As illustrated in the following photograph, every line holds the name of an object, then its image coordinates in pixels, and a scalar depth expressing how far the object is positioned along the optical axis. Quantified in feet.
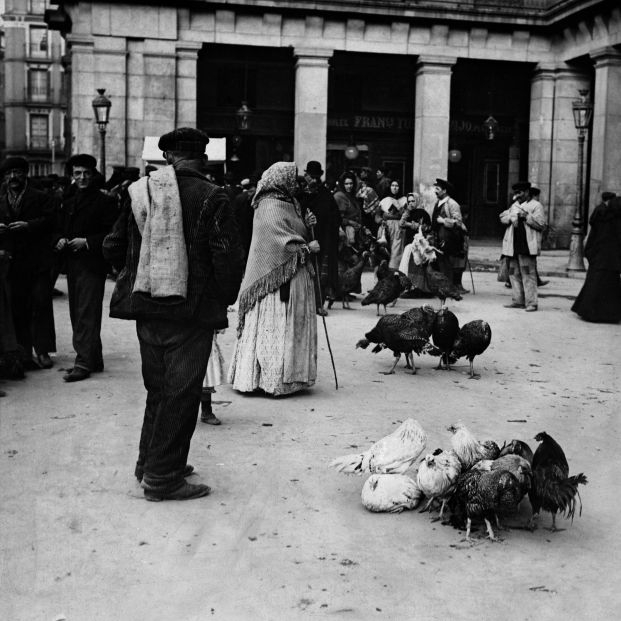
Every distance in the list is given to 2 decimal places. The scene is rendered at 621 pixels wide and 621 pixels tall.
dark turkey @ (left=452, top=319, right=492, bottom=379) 31.27
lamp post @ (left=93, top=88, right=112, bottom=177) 75.11
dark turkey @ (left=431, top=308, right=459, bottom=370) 31.37
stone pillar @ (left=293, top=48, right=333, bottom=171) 85.87
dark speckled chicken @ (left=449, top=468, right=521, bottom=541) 16.53
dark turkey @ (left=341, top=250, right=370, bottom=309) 49.22
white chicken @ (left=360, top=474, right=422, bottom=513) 17.93
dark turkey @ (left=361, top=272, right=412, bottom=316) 44.24
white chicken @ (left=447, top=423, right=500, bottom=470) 18.28
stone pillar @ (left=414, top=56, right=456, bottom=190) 88.43
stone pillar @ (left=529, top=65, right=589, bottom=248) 91.86
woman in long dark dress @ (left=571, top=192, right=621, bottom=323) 45.06
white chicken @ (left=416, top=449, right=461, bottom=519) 17.75
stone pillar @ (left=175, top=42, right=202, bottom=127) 83.66
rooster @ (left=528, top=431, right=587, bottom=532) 16.67
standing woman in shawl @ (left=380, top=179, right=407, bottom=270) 58.13
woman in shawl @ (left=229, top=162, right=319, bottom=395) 27.25
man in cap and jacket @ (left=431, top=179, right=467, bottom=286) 52.42
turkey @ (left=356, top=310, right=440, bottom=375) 30.68
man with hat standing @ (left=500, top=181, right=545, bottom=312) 47.70
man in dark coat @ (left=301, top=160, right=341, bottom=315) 46.03
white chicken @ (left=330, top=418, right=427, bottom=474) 18.48
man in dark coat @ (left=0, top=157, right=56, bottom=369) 30.96
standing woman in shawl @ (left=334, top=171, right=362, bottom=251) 55.01
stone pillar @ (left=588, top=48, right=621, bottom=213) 82.69
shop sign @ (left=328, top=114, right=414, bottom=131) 96.22
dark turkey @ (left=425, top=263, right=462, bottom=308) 46.75
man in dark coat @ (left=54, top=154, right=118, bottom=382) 29.73
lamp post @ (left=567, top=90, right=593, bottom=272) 69.05
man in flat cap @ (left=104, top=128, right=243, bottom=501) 17.98
